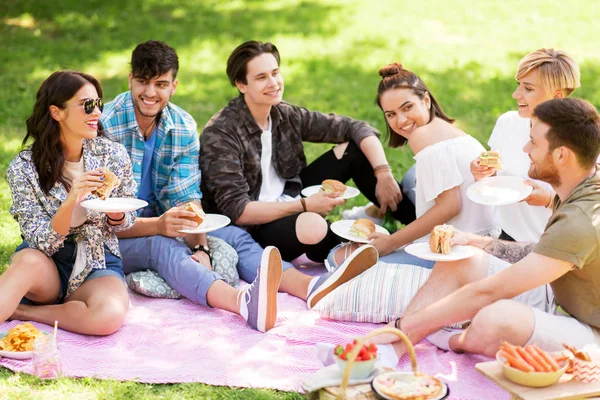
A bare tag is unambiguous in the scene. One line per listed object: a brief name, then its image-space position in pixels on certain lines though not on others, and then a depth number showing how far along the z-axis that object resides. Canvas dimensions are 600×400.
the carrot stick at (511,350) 3.42
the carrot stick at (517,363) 3.36
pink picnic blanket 4.23
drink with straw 4.14
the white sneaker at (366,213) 6.11
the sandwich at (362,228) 5.43
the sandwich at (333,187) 5.75
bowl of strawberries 3.47
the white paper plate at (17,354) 4.29
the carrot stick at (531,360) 3.37
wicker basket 3.31
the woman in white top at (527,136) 4.98
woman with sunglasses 4.61
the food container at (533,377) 3.34
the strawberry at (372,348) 3.53
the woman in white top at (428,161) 5.08
